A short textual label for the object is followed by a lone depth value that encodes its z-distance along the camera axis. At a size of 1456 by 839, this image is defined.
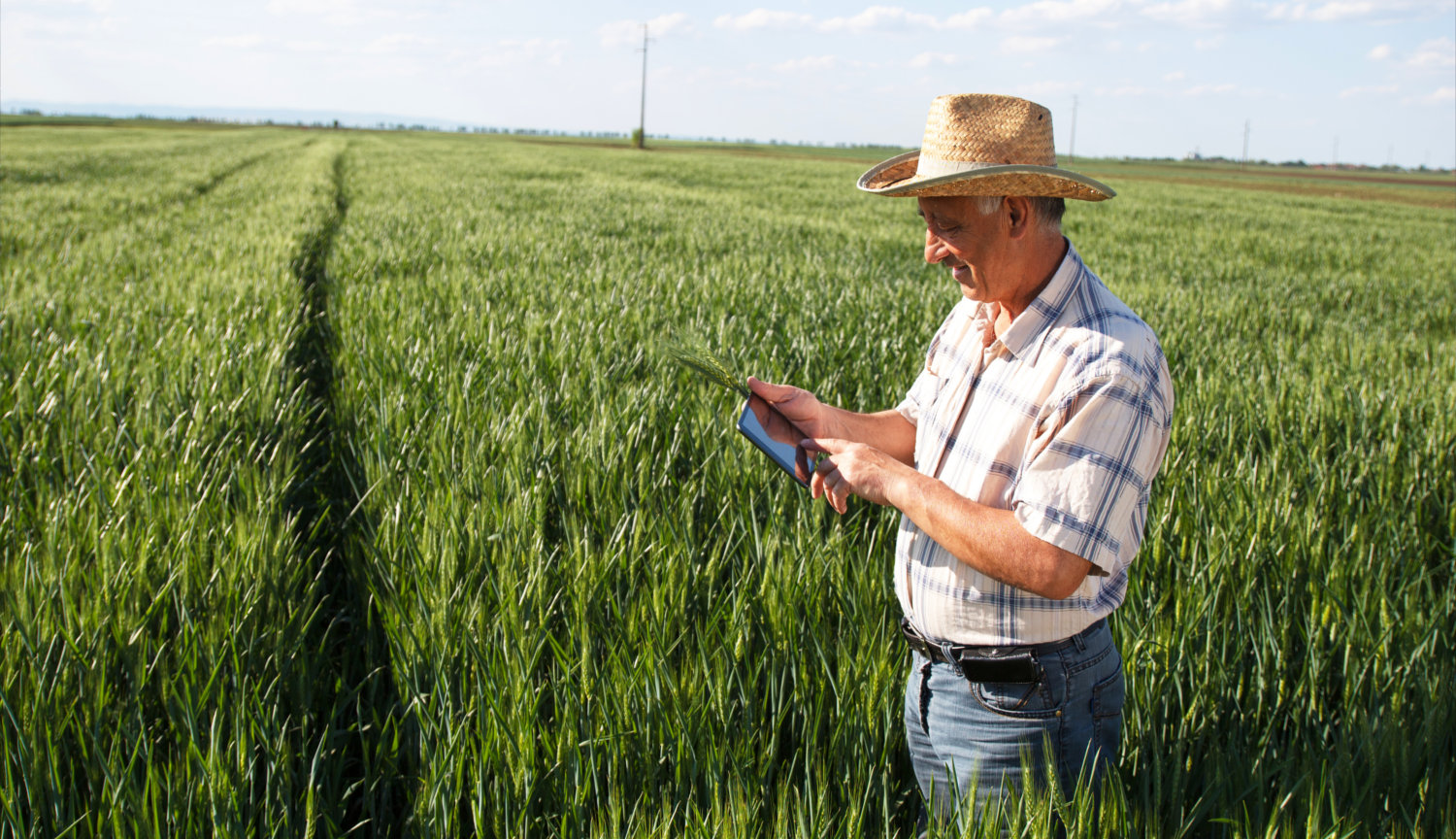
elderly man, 1.15
